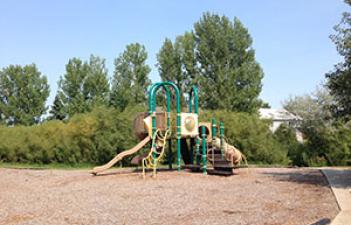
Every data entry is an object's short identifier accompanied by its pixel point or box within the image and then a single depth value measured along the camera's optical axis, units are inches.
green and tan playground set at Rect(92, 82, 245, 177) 440.1
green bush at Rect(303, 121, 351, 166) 744.3
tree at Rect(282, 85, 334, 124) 982.6
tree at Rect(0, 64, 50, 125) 1298.0
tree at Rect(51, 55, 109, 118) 1186.0
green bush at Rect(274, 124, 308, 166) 796.6
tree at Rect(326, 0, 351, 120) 316.2
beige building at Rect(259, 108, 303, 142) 1017.5
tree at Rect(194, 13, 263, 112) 1059.9
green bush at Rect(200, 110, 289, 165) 725.9
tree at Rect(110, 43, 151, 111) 1144.8
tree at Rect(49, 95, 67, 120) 1285.8
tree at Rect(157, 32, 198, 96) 1141.7
